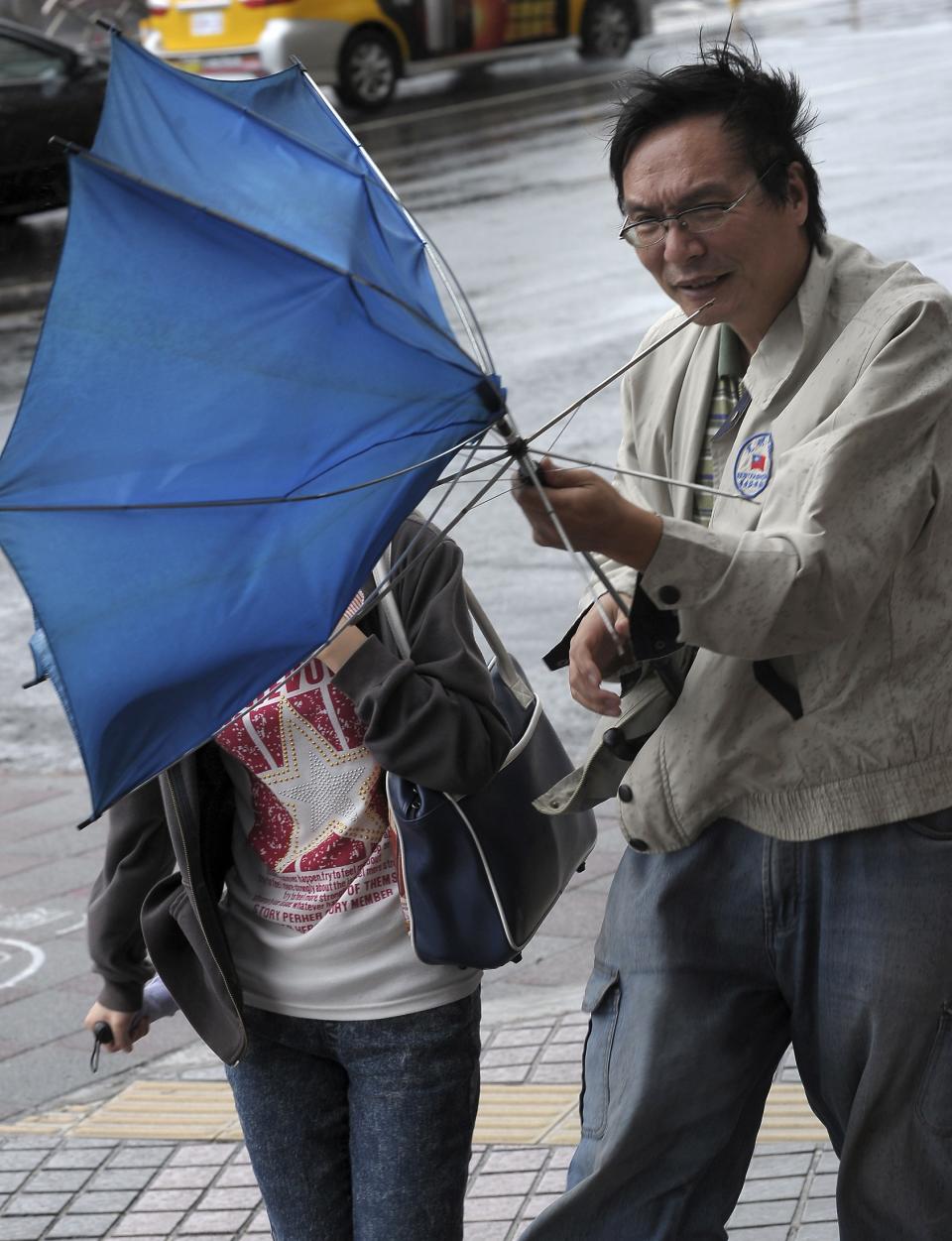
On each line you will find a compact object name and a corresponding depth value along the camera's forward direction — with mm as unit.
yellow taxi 38281
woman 5410
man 4645
